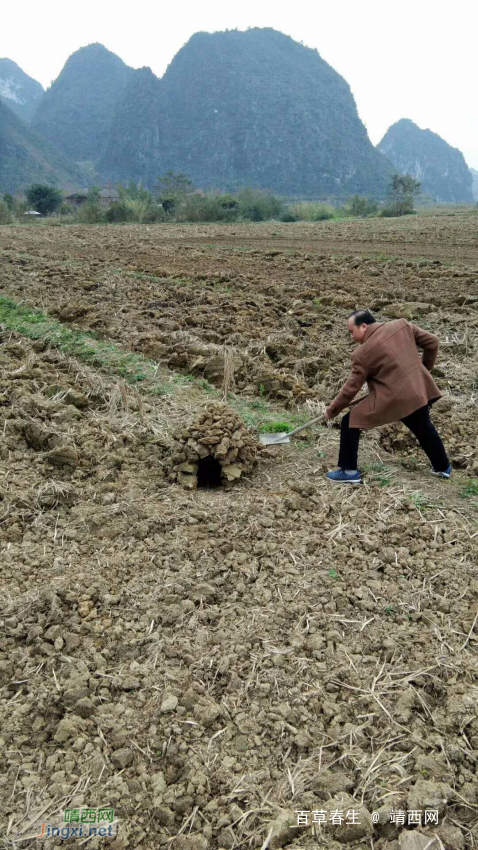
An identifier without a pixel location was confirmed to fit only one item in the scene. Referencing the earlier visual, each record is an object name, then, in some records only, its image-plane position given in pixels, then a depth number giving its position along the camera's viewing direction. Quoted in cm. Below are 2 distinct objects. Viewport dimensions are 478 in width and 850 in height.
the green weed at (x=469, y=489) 341
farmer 336
